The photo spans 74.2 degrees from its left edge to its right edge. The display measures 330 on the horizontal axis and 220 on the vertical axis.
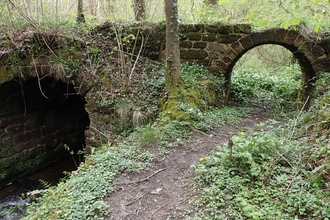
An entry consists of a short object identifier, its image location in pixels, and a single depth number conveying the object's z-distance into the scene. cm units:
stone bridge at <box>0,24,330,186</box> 530
